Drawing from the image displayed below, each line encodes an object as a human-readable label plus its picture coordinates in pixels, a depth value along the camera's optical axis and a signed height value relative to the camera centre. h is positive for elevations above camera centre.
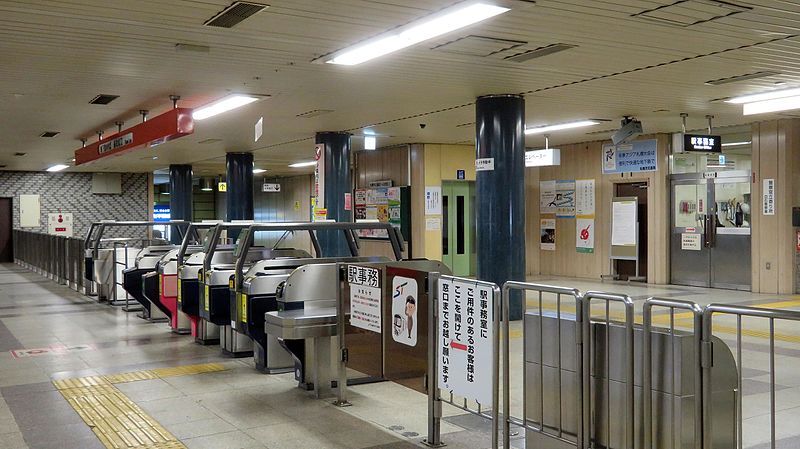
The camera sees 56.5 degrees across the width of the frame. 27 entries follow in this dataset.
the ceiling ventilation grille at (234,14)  5.42 +1.51
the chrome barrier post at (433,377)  4.62 -1.03
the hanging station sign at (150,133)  8.82 +1.07
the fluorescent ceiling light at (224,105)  9.45 +1.43
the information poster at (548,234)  16.31 -0.51
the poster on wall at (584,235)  15.34 -0.51
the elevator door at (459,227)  15.93 -0.32
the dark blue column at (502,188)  9.33 +0.29
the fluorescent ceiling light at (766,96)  9.41 +1.46
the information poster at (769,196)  12.20 +0.21
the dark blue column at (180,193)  21.52 +0.64
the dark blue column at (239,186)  17.86 +0.68
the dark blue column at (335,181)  13.06 +0.57
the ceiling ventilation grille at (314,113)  10.91 +1.50
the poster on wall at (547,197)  16.20 +0.31
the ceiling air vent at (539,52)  6.78 +1.49
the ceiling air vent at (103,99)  9.45 +1.51
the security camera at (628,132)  11.22 +1.19
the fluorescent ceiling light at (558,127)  12.23 +1.44
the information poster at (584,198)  15.27 +0.27
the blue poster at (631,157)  13.89 +1.02
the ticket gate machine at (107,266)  11.99 -0.82
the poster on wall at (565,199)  15.73 +0.26
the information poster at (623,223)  14.43 -0.25
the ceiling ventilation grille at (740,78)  8.17 +1.48
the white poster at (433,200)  15.46 +0.26
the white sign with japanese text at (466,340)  4.19 -0.75
